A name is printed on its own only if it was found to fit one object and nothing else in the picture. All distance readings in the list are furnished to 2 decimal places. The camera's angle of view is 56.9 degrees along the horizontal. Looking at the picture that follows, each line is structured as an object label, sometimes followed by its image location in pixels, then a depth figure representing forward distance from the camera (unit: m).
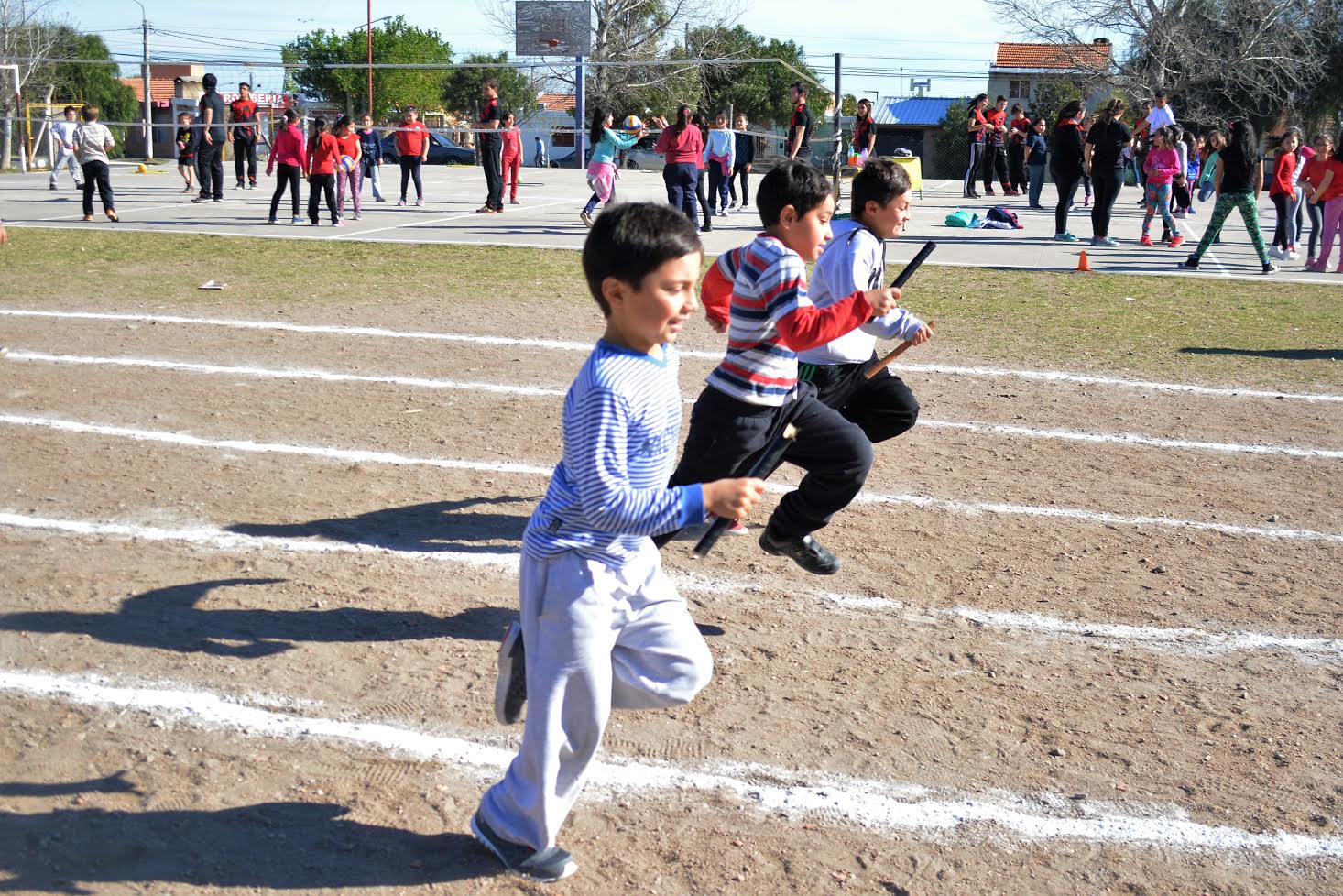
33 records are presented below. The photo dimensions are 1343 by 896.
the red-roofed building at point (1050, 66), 43.31
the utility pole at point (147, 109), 30.62
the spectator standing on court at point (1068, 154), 18.59
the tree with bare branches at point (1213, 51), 40.72
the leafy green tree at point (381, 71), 67.12
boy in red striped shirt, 4.29
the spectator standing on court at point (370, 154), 23.86
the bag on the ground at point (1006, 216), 20.48
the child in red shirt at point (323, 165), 18.11
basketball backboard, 48.38
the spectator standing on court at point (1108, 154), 16.70
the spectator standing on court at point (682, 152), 17.14
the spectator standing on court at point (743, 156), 23.09
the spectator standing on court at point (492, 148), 20.05
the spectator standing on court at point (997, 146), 26.56
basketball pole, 36.69
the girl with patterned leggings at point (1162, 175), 18.19
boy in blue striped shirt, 2.82
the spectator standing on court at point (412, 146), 21.77
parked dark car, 52.12
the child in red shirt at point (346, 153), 18.64
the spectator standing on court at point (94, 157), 18.20
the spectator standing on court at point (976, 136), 26.32
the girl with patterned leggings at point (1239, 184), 14.71
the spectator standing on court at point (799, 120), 19.62
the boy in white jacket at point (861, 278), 5.05
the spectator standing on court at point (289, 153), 19.28
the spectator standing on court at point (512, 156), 23.42
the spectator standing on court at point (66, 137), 20.47
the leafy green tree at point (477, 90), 73.38
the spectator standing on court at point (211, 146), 20.36
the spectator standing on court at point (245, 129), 23.34
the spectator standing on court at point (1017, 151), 26.11
